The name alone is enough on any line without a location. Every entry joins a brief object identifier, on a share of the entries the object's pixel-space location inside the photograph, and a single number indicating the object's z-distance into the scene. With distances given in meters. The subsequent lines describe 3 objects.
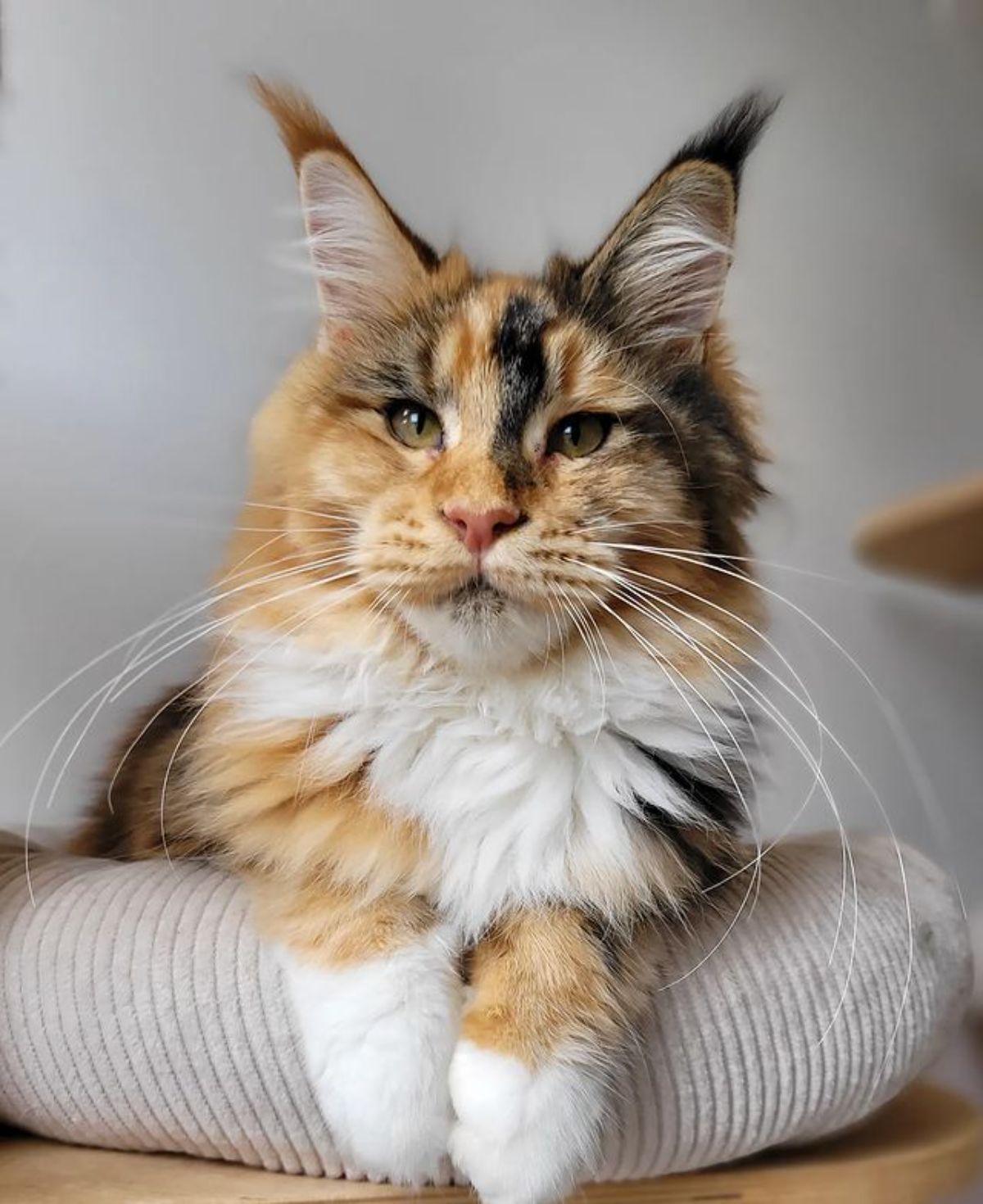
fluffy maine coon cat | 0.38
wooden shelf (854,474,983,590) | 0.61
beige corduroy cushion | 0.39
